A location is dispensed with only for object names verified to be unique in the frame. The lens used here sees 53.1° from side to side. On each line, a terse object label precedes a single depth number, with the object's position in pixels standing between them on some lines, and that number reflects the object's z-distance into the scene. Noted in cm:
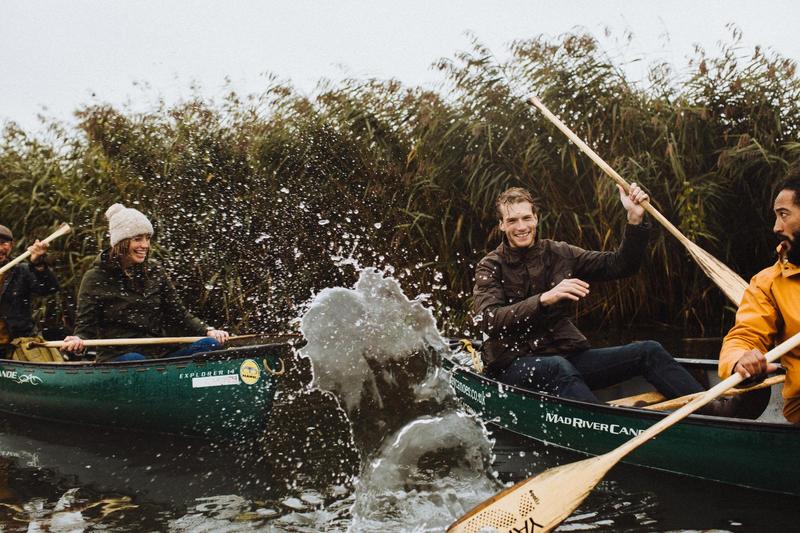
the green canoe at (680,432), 327
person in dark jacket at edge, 577
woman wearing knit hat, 495
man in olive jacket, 402
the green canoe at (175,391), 456
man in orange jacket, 292
